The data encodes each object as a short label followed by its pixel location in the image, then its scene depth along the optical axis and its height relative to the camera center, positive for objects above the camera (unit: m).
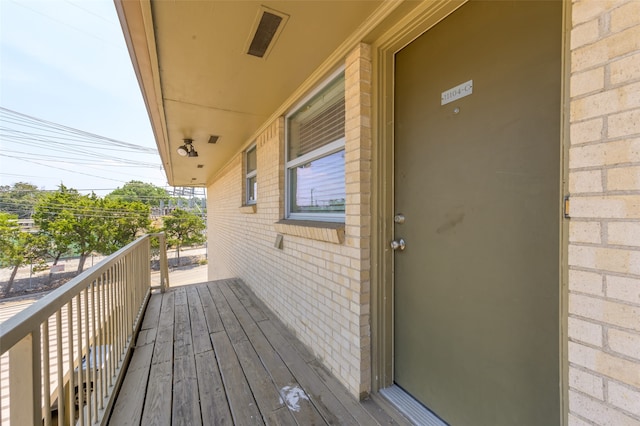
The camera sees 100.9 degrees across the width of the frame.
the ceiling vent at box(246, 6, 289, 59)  1.48 +1.09
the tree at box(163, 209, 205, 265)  20.98 -1.49
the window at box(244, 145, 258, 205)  4.30 +0.60
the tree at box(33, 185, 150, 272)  13.33 -0.60
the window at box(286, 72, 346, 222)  2.08 +0.48
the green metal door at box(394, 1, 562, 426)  1.01 -0.02
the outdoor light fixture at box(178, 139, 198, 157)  4.09 +0.99
